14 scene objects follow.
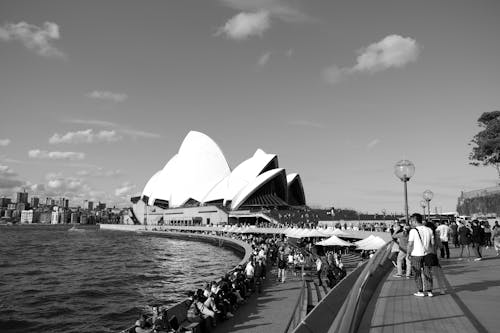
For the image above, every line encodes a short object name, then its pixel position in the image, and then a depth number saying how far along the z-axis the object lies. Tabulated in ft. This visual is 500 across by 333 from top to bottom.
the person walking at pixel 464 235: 39.50
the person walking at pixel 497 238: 36.68
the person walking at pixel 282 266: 45.57
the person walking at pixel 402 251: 28.12
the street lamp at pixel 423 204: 65.97
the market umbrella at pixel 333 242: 60.58
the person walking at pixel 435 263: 20.25
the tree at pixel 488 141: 103.96
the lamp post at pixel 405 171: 29.99
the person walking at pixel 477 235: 36.06
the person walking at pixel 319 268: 41.81
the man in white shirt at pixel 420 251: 20.57
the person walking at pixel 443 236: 38.09
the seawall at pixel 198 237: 124.66
